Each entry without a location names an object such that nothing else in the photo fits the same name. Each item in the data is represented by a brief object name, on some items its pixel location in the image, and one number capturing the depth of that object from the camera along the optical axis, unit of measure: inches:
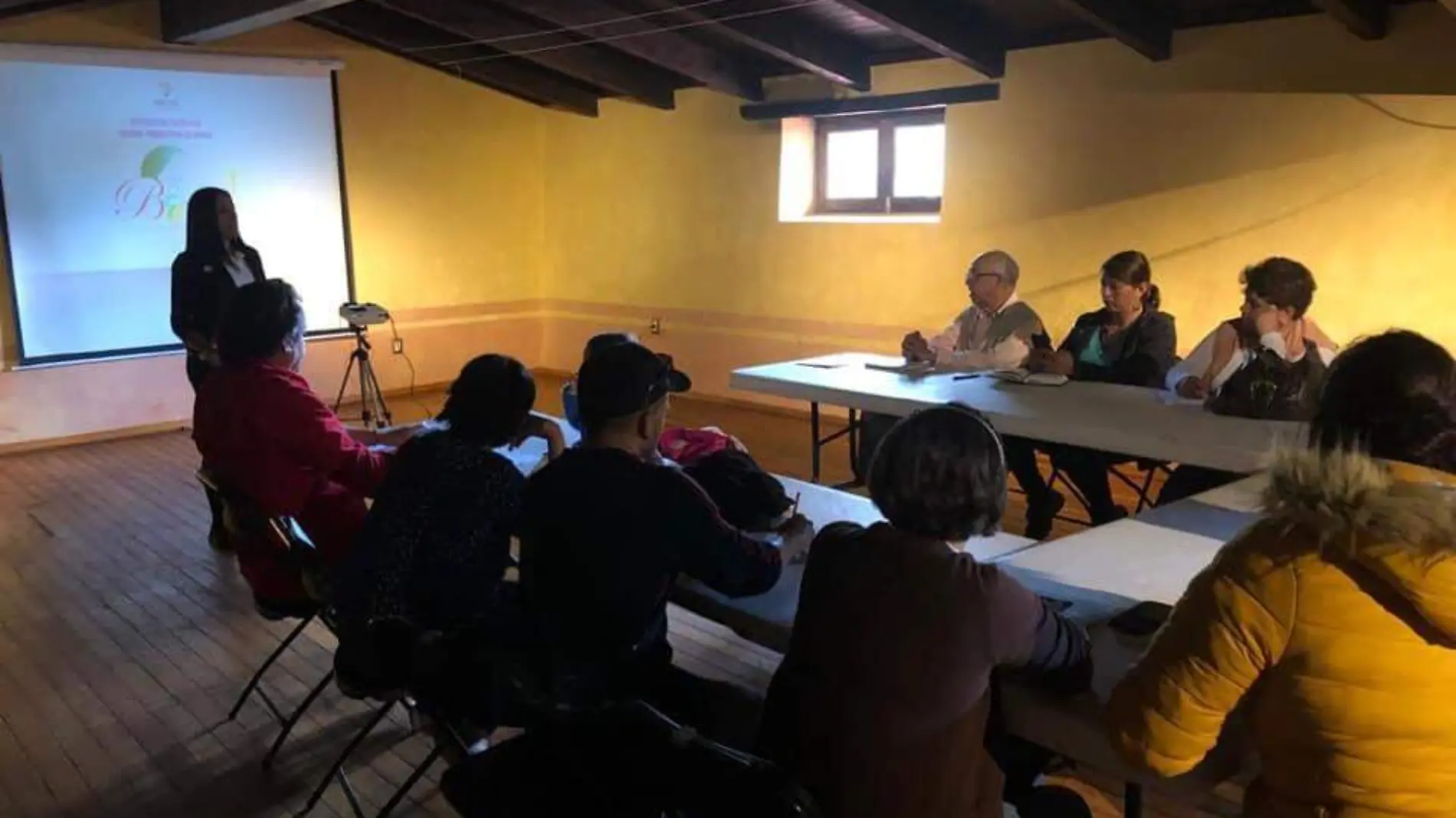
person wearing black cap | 64.4
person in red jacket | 94.1
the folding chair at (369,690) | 72.9
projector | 240.8
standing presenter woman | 154.2
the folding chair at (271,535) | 89.9
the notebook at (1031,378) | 145.1
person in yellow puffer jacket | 42.6
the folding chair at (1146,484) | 147.4
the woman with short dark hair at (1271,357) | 117.9
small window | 237.3
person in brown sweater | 49.6
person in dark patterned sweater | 75.0
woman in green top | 147.6
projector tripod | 249.9
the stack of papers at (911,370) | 157.5
